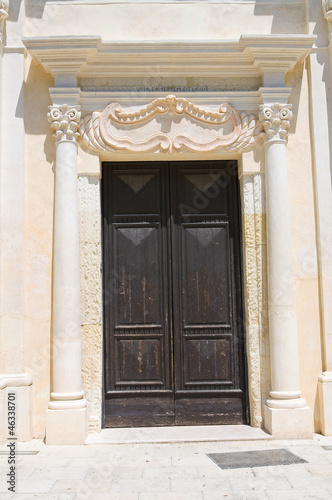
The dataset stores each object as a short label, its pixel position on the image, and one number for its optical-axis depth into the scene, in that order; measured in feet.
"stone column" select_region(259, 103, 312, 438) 18.29
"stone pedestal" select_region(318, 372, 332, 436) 18.56
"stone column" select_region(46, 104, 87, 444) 18.08
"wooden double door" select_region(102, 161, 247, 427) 19.75
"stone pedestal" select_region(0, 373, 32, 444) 18.24
